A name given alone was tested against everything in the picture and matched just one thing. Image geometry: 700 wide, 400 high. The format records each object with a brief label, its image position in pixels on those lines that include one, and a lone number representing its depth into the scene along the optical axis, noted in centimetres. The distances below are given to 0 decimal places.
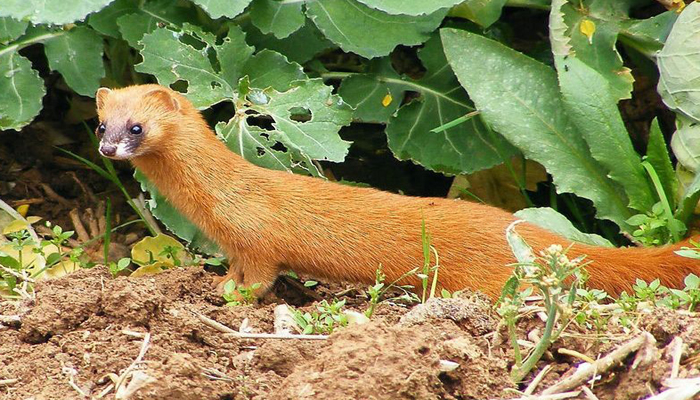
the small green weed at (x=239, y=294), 807
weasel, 829
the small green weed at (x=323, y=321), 675
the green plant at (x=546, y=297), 559
